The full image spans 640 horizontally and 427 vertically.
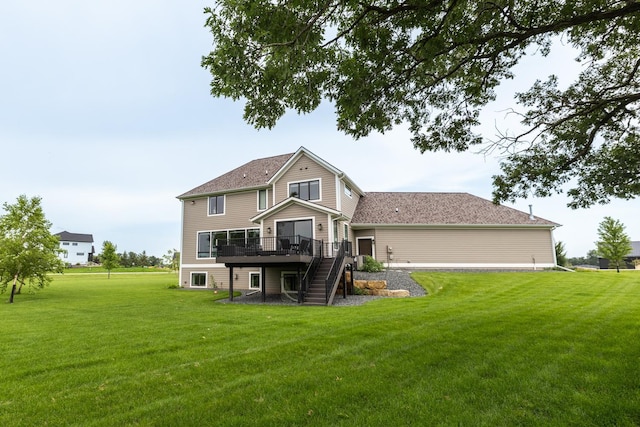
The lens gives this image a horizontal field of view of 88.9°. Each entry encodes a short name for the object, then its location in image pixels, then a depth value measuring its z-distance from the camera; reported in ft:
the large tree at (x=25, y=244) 55.67
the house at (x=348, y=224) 62.69
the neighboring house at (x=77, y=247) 261.38
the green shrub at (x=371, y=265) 63.72
